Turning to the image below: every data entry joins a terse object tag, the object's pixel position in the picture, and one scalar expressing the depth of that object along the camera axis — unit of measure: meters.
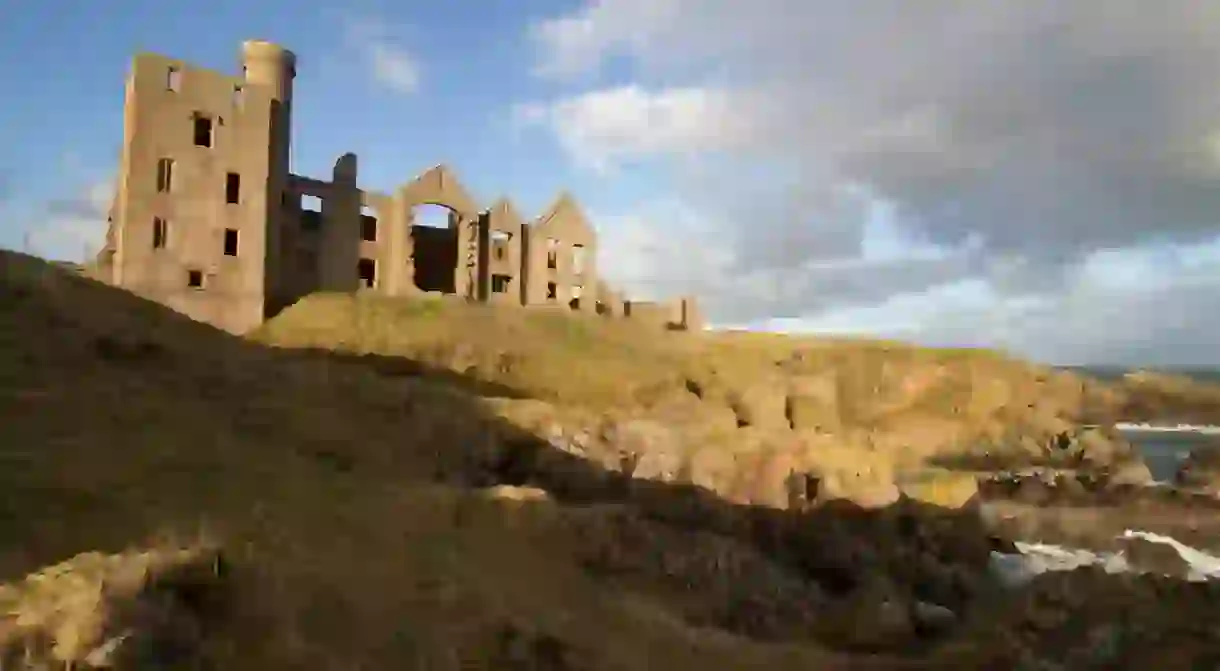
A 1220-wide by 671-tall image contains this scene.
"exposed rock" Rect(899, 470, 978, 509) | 33.75
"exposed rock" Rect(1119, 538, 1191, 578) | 35.41
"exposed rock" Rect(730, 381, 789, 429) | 43.09
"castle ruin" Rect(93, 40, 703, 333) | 38.00
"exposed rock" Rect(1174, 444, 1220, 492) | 59.27
